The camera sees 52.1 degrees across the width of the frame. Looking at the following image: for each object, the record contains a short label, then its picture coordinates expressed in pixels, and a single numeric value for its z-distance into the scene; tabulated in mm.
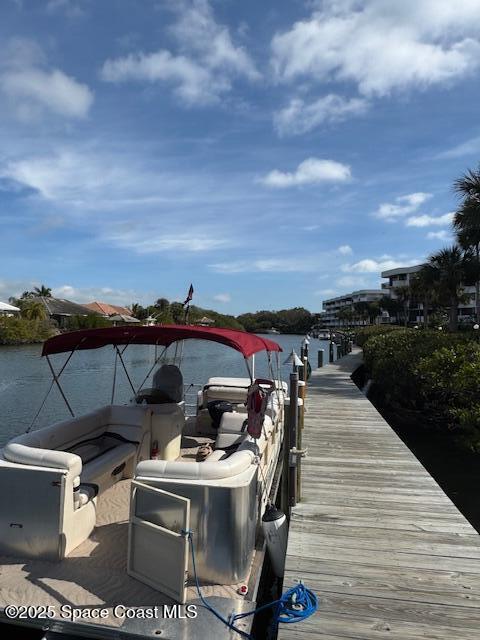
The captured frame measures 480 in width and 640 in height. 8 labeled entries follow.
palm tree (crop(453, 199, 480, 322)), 18750
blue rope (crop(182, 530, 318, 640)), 3544
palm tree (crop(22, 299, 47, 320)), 56562
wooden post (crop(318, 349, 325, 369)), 25881
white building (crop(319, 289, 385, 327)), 123375
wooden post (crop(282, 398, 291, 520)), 5926
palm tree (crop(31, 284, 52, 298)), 83988
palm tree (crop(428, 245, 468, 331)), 33344
